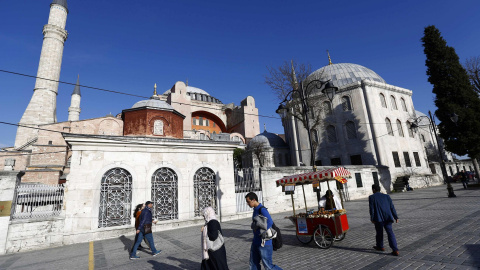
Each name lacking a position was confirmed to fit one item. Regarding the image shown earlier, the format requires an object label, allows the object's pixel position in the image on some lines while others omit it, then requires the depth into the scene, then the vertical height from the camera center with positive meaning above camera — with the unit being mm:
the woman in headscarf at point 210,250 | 3593 -1030
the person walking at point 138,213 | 7199 -665
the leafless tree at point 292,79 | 20922 +9748
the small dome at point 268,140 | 32100 +6431
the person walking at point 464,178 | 17956 -666
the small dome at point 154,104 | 18094 +7576
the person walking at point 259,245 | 3615 -1014
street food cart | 5903 -1185
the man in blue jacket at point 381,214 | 5055 -883
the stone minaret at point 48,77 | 30859 +17459
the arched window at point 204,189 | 12203 -44
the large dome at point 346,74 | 28656 +14075
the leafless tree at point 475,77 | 23212 +9691
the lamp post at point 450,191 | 13585 -1236
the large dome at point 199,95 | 53625 +23260
